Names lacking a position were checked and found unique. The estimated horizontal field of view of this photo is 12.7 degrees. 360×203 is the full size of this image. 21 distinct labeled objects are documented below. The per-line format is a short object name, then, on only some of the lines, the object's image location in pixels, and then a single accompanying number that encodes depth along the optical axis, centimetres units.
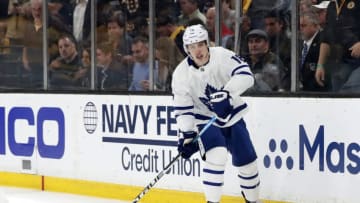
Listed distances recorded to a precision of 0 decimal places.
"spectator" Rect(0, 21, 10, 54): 1643
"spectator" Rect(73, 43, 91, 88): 1495
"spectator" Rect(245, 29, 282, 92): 1228
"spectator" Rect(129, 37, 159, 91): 1395
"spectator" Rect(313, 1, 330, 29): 1162
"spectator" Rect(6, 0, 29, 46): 1612
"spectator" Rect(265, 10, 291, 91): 1215
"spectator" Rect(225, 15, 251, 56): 1251
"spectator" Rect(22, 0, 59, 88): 1593
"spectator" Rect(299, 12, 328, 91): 1182
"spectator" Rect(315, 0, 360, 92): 1136
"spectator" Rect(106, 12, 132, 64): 1419
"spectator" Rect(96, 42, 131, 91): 1428
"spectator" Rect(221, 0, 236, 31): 1272
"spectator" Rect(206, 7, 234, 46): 1288
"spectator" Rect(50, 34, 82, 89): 1519
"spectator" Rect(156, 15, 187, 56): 1341
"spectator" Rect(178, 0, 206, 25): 1317
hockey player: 1170
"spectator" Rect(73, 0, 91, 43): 1488
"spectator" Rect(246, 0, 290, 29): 1214
